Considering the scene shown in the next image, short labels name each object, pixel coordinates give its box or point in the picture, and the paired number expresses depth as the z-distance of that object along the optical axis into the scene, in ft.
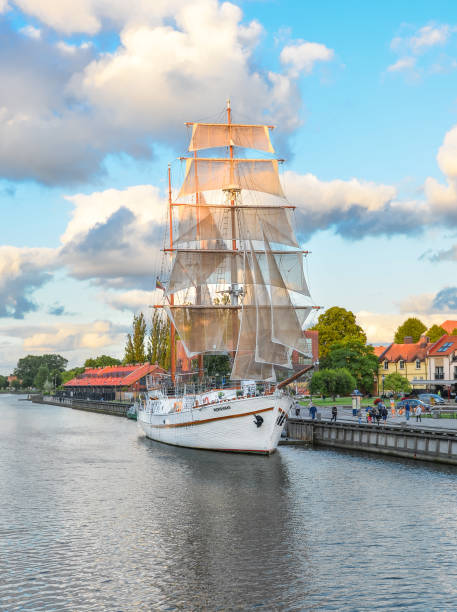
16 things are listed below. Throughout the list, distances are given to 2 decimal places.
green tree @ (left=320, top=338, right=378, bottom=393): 340.39
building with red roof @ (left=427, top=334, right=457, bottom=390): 341.62
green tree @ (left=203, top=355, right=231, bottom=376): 246.51
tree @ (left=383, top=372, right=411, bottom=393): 297.74
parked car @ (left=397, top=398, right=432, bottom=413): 226.17
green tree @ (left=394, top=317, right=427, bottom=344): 510.17
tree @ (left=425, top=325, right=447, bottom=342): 480.23
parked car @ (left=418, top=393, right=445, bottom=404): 258.78
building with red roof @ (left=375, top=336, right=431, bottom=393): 368.07
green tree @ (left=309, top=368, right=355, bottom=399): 307.23
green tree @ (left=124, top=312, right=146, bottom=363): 478.43
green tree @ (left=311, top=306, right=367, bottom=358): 395.55
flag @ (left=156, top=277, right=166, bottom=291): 225.15
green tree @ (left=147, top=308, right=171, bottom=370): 440.86
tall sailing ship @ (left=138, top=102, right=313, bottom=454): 168.45
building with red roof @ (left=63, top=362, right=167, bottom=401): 446.19
